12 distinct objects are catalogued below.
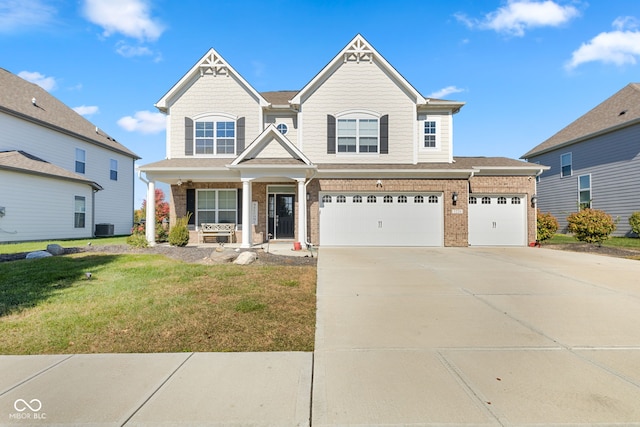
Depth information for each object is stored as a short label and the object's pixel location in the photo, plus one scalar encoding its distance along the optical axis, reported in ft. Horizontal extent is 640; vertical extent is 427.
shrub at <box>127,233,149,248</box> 38.47
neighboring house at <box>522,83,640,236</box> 56.95
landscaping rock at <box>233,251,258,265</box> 29.58
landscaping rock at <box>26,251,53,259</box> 31.89
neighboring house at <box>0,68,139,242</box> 48.98
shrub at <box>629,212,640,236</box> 50.29
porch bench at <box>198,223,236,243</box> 48.11
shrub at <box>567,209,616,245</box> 44.04
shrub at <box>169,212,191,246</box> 41.05
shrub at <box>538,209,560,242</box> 47.32
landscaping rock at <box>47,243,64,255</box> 34.87
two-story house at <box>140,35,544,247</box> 45.78
